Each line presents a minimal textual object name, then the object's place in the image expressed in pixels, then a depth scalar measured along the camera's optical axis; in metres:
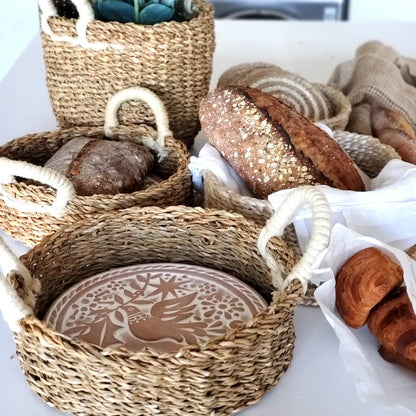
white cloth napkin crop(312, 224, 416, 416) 0.56
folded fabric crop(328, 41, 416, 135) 1.01
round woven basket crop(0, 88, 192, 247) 0.69
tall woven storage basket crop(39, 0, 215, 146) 0.83
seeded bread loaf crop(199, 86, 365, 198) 0.73
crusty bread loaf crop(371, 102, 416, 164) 0.88
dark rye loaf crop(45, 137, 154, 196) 0.75
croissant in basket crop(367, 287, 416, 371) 0.57
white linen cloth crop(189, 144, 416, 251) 0.66
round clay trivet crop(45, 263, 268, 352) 0.58
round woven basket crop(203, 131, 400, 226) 0.68
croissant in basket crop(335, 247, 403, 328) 0.60
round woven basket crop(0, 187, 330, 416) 0.49
